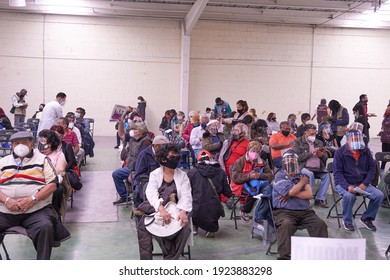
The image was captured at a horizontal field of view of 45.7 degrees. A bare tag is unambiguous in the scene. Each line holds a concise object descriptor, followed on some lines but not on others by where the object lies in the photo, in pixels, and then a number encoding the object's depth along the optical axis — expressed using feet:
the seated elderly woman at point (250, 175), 16.15
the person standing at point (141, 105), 47.35
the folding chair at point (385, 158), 18.69
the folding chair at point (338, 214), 16.81
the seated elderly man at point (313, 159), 18.99
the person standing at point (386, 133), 27.76
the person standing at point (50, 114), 23.11
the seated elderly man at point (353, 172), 15.88
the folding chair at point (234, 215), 16.32
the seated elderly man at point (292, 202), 12.47
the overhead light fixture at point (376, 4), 40.52
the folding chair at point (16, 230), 11.14
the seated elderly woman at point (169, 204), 11.23
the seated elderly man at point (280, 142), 20.22
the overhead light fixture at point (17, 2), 31.55
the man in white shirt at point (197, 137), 23.57
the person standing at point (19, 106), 40.75
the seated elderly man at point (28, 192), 11.14
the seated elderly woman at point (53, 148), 14.42
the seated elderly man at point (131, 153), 17.89
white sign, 5.81
